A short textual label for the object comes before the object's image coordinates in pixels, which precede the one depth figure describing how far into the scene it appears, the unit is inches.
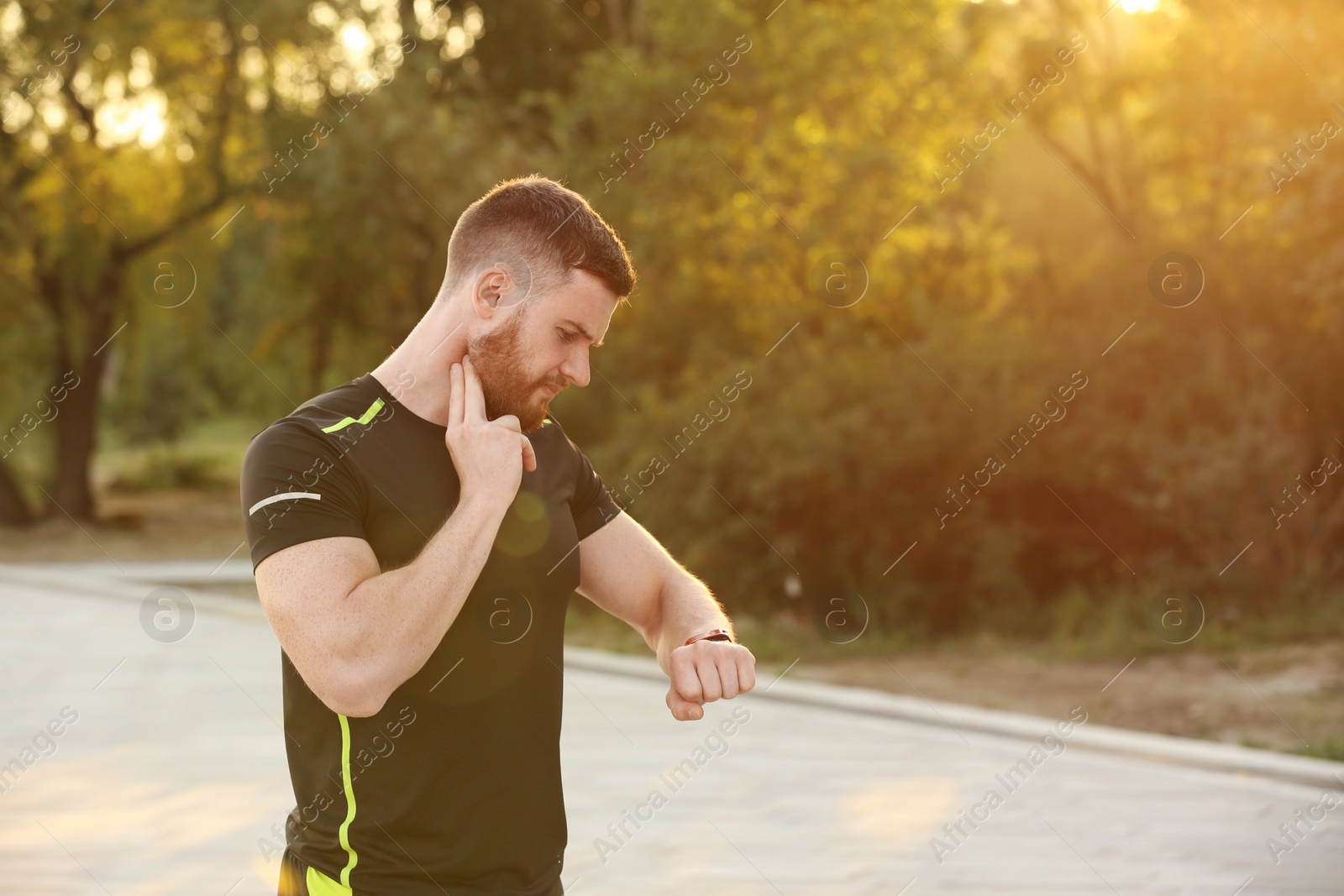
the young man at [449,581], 158.4
